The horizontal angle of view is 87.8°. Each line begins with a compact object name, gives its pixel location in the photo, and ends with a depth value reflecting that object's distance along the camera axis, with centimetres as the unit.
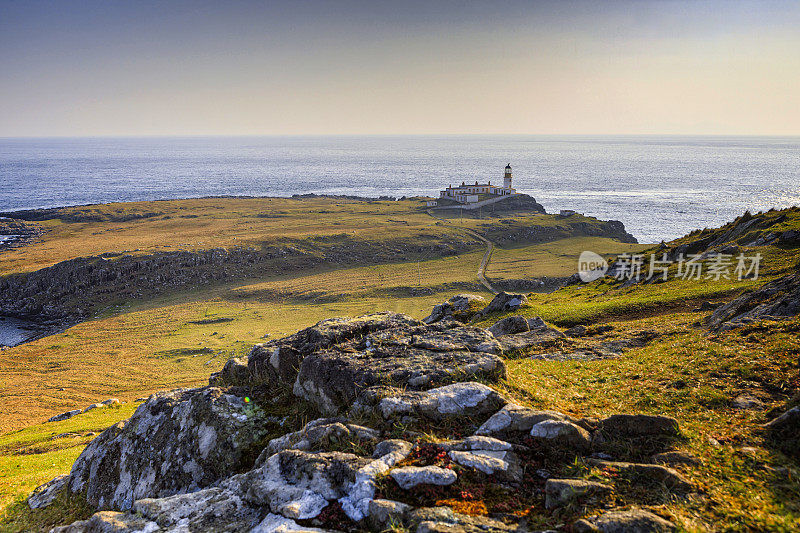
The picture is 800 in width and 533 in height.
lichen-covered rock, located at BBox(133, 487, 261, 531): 827
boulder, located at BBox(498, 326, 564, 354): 2036
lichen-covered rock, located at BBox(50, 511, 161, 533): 838
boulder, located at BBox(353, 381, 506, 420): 1019
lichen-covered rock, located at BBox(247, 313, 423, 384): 1398
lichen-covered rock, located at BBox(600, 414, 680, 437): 912
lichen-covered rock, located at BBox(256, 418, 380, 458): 962
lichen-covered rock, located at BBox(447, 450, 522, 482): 812
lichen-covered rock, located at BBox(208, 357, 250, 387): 1532
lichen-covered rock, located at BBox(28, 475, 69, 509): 1310
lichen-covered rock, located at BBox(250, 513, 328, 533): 716
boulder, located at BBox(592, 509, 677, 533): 640
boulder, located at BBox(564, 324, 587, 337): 2248
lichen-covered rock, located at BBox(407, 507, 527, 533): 666
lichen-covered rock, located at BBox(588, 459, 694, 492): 747
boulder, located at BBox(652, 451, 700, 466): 814
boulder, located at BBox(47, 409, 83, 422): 3559
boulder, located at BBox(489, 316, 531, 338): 2298
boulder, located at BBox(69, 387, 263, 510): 1119
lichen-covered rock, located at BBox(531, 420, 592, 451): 888
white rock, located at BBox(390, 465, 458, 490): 778
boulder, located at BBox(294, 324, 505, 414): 1154
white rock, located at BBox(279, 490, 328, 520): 758
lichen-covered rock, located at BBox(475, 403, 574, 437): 941
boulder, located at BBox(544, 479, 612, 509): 732
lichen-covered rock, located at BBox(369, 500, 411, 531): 706
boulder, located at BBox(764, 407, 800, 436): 875
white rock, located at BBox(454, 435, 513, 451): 879
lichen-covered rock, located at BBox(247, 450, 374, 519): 786
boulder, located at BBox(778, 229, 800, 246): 3566
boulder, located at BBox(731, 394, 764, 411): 1091
